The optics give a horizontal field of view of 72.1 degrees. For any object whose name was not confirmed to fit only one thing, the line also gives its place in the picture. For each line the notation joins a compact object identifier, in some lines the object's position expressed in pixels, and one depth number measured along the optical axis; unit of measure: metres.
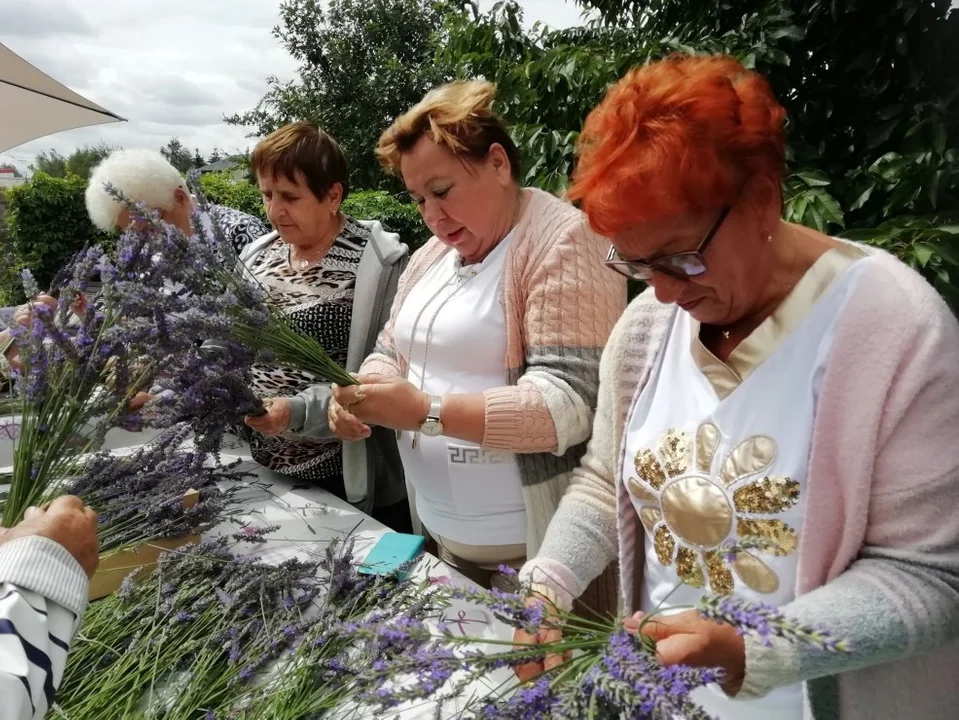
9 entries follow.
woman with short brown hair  2.12
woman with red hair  0.83
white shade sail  4.03
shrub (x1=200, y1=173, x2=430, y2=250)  8.14
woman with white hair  2.41
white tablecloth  1.15
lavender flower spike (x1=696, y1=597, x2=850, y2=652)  0.57
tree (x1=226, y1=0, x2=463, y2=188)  14.02
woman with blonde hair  1.46
